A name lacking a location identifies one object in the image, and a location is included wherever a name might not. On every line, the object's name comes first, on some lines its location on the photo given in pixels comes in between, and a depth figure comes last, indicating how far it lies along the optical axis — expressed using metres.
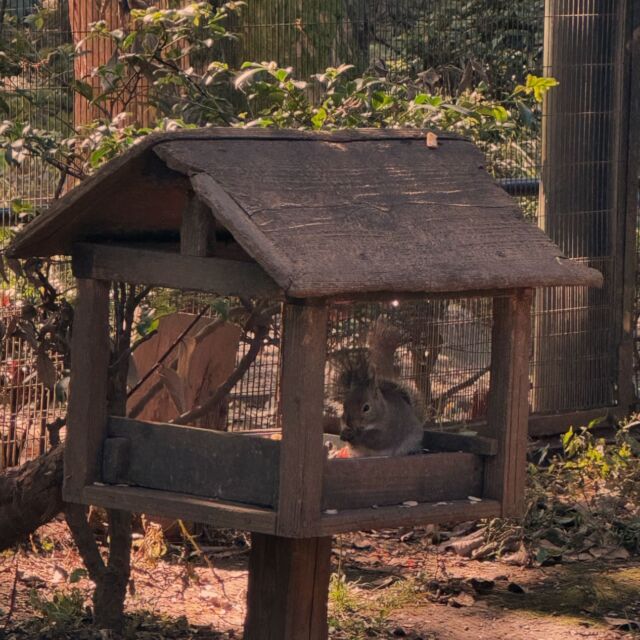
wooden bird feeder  6.59
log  9.21
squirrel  8.04
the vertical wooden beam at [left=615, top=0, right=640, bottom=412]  15.66
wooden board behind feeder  11.91
